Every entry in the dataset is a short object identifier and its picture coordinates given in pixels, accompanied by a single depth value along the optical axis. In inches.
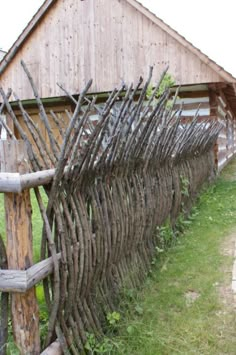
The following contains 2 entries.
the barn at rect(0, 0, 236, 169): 369.1
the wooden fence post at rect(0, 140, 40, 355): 79.2
